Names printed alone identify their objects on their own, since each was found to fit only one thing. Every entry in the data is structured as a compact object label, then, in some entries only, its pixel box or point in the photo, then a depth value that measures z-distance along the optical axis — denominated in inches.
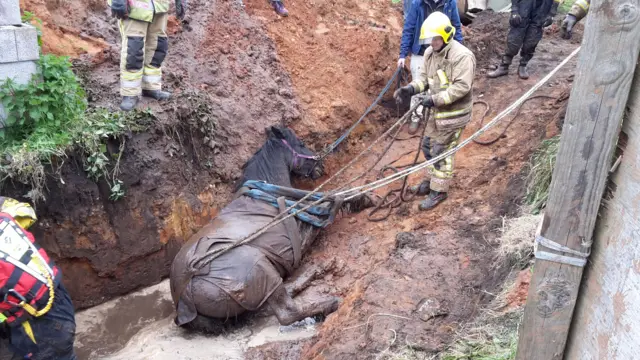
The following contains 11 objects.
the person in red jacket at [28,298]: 114.3
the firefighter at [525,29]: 261.7
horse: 177.9
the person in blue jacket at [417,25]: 251.3
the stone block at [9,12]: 180.4
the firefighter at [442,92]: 192.9
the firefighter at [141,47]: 212.8
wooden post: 62.2
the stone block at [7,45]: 178.1
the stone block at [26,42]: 182.1
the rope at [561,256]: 69.9
